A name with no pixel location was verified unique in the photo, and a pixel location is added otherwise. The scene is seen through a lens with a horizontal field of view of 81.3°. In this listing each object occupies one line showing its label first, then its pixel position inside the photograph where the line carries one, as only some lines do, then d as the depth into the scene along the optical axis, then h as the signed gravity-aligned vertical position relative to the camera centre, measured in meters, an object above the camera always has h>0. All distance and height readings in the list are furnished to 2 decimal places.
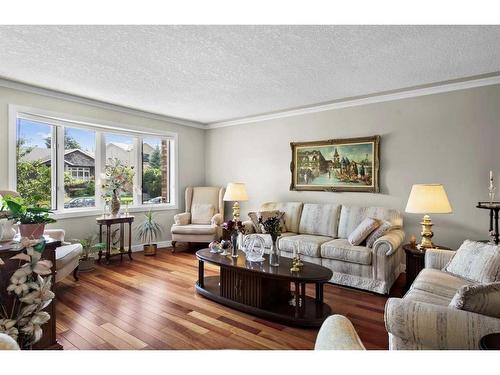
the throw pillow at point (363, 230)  3.42 -0.53
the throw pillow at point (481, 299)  1.46 -0.57
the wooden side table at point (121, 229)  4.39 -0.70
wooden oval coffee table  2.50 -1.02
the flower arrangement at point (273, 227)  2.88 -0.42
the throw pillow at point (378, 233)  3.36 -0.55
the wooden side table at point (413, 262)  3.10 -0.82
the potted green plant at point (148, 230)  5.15 -0.83
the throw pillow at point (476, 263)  2.16 -0.60
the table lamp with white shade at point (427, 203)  3.08 -0.18
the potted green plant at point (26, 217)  1.70 -0.20
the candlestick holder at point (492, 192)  3.35 -0.06
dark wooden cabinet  1.70 -0.58
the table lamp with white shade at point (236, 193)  4.96 -0.14
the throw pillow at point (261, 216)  4.35 -0.47
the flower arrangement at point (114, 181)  4.65 +0.05
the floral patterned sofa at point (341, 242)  3.26 -0.73
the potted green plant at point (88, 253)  4.02 -1.01
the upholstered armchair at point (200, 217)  5.02 -0.60
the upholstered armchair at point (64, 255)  3.03 -0.77
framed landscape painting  4.23 +0.33
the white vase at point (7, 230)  1.79 -0.30
